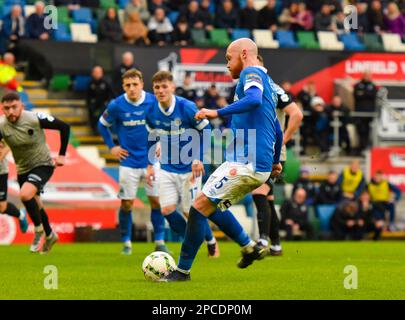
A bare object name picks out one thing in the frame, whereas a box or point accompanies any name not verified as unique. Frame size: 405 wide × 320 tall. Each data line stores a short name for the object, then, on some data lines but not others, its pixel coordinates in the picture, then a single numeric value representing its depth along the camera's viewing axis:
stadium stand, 25.94
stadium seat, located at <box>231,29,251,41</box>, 28.48
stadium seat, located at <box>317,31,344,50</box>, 29.52
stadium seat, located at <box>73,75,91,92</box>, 26.78
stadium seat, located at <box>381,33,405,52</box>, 30.03
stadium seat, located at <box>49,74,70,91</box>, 26.52
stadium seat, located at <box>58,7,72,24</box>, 27.28
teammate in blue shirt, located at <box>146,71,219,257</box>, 14.92
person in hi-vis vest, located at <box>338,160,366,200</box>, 25.61
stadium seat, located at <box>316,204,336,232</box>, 25.05
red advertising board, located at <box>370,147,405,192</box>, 26.75
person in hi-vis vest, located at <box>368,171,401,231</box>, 25.61
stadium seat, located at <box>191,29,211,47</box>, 28.05
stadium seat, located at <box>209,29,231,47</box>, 28.12
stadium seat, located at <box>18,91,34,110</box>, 25.32
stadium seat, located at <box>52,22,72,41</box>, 26.41
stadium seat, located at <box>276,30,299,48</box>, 29.19
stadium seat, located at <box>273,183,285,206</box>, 24.72
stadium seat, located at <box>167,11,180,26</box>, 28.93
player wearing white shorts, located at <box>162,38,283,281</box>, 10.82
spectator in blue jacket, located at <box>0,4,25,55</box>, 26.01
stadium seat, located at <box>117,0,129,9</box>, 29.02
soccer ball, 11.38
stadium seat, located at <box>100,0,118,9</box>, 28.64
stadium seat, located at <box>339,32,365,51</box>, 29.61
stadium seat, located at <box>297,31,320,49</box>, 29.28
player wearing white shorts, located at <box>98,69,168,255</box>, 16.61
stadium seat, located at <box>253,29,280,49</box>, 28.67
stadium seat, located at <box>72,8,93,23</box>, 27.39
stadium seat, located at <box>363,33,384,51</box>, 29.73
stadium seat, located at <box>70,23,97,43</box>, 26.66
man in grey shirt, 15.51
